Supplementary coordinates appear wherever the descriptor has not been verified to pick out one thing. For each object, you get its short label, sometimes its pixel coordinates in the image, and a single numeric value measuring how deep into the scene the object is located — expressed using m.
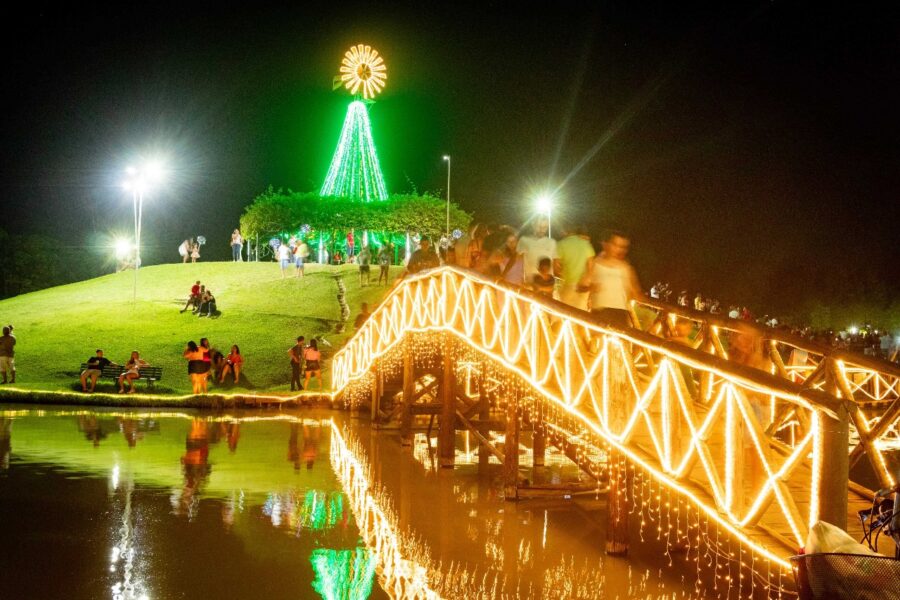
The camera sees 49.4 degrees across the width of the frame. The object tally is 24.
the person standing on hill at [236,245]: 56.81
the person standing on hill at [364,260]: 42.88
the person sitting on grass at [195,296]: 39.94
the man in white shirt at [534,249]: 14.29
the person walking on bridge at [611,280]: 11.66
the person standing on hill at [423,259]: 20.12
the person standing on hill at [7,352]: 28.70
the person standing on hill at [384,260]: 43.03
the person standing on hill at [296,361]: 28.75
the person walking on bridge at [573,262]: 13.27
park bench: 28.53
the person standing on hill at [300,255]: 47.11
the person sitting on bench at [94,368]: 27.75
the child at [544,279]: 14.14
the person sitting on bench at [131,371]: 27.75
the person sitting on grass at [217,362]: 30.25
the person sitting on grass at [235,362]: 29.95
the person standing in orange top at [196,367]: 27.56
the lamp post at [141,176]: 42.81
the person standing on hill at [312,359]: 29.00
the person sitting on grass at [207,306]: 39.16
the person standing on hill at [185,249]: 56.81
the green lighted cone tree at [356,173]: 61.97
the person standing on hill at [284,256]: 48.31
